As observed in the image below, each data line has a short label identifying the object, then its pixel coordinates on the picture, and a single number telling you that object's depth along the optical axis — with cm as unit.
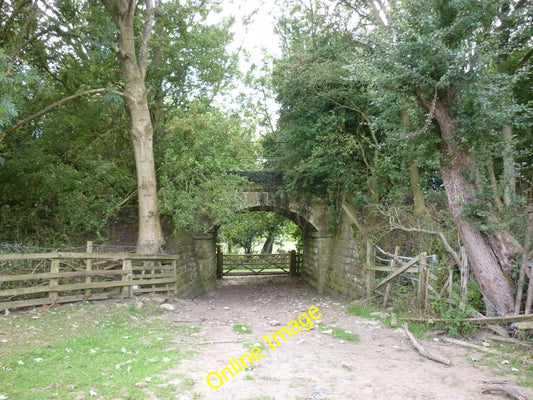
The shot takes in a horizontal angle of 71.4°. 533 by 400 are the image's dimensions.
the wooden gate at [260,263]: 1880
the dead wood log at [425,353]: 480
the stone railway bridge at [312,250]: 1078
